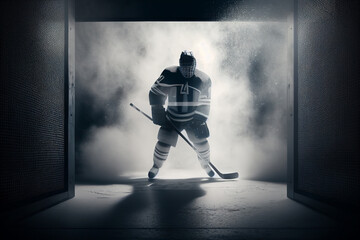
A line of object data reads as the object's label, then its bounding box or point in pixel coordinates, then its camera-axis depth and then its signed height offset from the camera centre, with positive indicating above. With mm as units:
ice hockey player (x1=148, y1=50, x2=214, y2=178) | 3922 +184
